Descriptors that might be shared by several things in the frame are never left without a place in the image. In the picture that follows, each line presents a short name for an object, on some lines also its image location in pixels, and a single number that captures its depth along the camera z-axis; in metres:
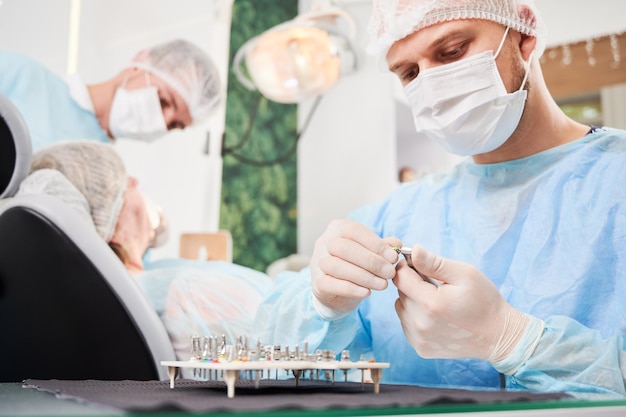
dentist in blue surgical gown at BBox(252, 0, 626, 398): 1.05
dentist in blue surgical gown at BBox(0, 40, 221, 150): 1.72
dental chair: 1.48
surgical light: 2.25
